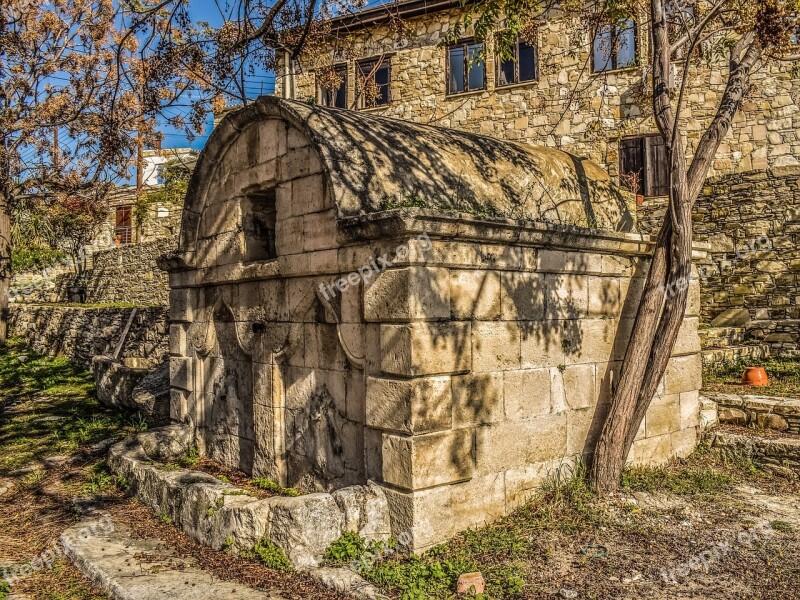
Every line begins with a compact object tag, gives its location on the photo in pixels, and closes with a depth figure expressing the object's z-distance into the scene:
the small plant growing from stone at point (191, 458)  6.79
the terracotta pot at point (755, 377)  8.41
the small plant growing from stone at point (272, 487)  5.55
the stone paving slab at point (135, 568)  4.07
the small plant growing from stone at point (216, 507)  4.81
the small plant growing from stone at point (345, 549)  4.29
